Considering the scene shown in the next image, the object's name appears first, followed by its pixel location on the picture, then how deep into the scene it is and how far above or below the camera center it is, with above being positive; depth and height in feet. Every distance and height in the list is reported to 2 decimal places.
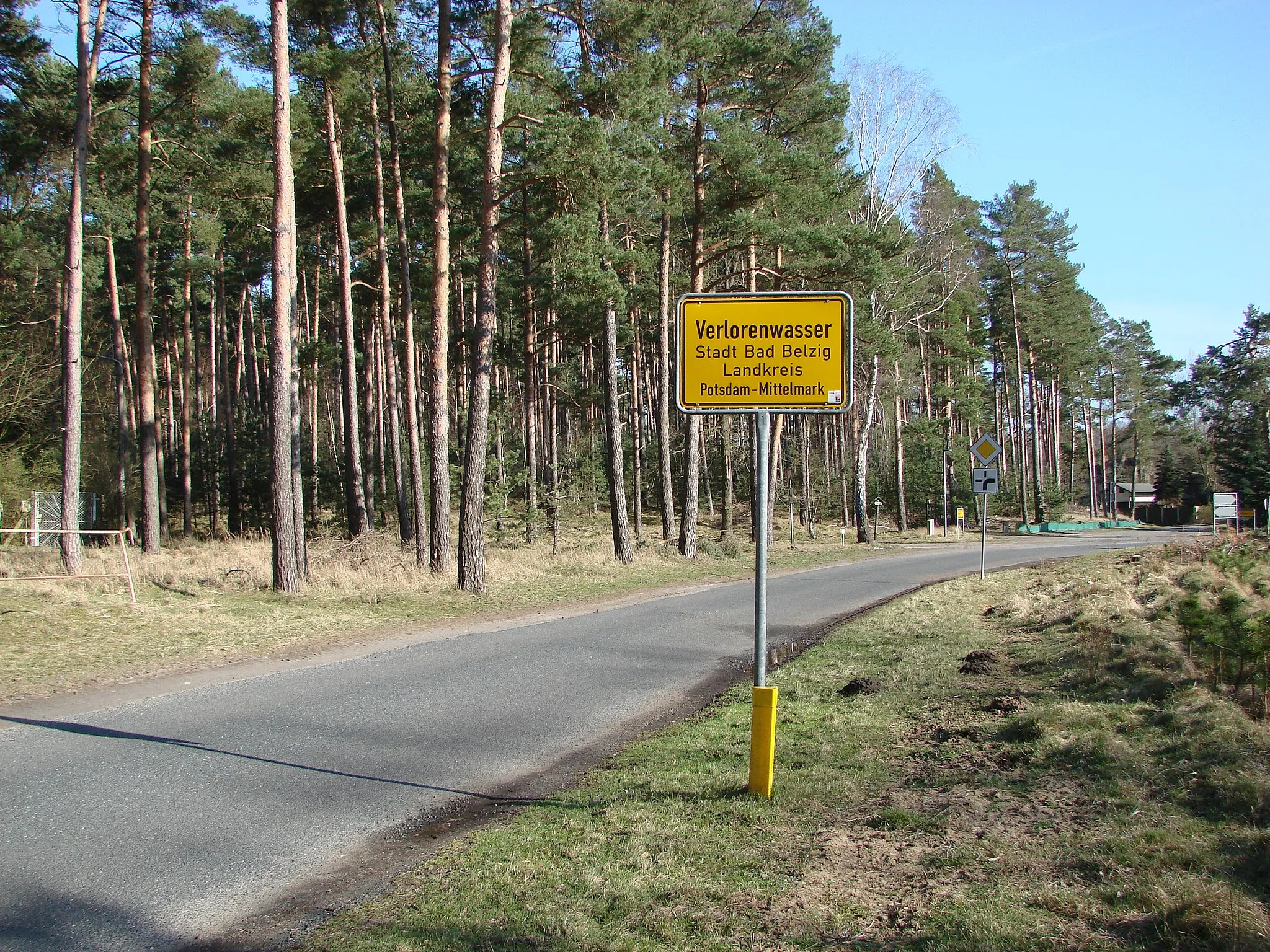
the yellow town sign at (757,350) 18.71 +2.97
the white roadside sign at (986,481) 69.72 +0.71
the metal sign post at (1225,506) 84.28 -1.74
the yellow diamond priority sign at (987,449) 71.31 +3.31
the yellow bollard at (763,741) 18.17 -5.09
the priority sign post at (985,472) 69.82 +1.44
